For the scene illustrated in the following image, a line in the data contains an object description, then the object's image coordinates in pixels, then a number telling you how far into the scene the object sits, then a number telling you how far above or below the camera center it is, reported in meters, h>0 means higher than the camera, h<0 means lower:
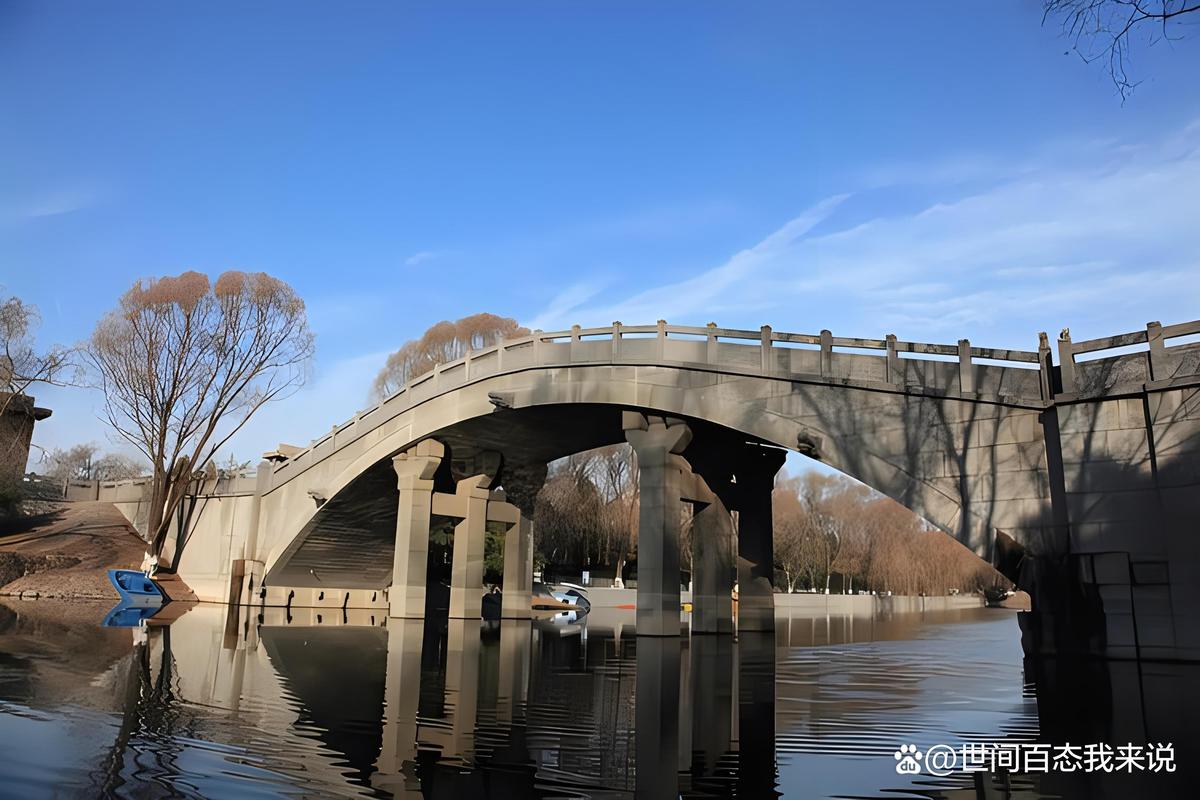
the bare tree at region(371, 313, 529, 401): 51.69 +13.40
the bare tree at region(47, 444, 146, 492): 83.38 +10.58
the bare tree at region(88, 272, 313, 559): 37.81 +9.25
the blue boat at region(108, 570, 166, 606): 33.81 -0.78
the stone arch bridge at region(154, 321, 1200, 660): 15.84 +2.89
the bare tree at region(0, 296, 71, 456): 33.91 +7.93
